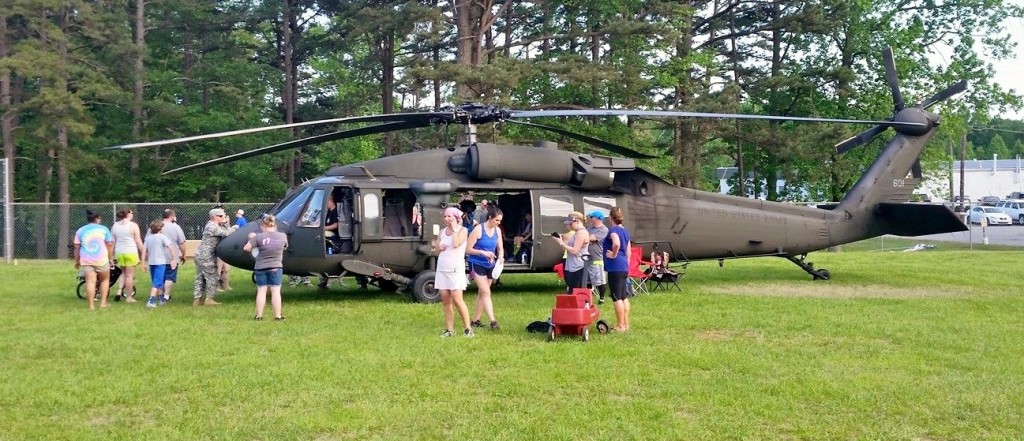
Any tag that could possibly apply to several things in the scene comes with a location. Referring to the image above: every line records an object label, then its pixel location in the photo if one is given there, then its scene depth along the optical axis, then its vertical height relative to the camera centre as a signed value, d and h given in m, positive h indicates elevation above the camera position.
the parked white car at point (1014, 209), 48.59 +0.72
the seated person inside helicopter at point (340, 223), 13.06 -0.06
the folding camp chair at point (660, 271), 14.49 -0.85
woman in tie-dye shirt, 12.52 -0.54
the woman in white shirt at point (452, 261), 9.33 -0.45
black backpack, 9.85 -1.23
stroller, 14.09 -0.98
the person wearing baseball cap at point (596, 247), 10.64 -0.34
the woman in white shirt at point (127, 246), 13.41 -0.43
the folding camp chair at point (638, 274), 13.73 -0.87
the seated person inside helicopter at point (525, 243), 14.05 -0.38
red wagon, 9.19 -1.03
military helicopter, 12.96 +0.23
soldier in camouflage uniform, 12.91 -0.61
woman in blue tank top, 10.06 -0.44
